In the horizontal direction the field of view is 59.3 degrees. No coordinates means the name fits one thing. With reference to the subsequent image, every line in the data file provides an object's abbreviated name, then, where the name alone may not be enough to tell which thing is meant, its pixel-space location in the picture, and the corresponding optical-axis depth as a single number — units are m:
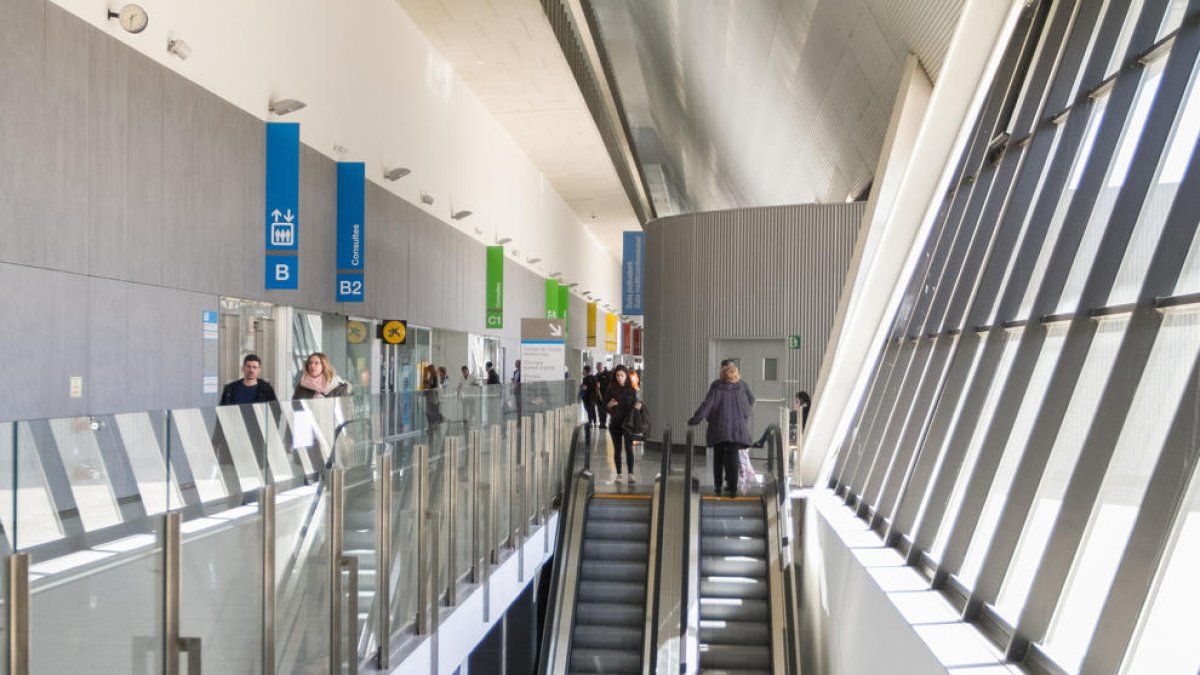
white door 22.81
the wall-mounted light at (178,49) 11.88
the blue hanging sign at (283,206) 14.04
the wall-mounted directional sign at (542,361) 22.61
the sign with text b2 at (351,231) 17.12
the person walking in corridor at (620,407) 16.36
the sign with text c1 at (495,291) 28.39
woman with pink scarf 10.16
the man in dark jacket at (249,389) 9.68
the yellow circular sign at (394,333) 19.86
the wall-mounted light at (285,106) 14.41
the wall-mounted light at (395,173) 19.34
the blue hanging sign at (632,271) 38.97
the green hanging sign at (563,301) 38.06
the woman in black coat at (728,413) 13.48
